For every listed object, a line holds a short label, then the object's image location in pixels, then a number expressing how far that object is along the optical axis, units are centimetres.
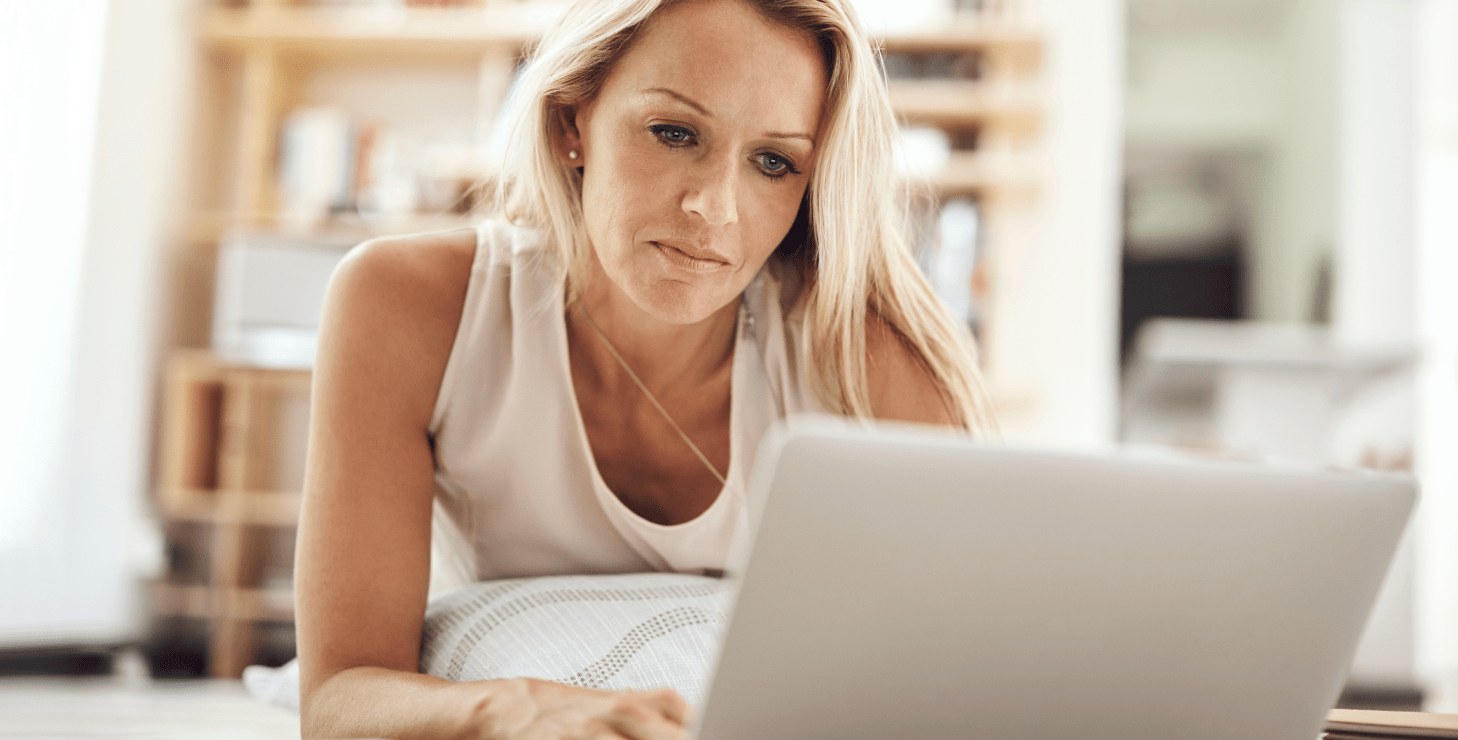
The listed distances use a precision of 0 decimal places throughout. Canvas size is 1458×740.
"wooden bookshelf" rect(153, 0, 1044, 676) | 287
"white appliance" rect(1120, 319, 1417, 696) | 224
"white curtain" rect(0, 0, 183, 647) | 244
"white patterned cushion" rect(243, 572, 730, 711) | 72
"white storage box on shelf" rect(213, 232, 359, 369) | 281
